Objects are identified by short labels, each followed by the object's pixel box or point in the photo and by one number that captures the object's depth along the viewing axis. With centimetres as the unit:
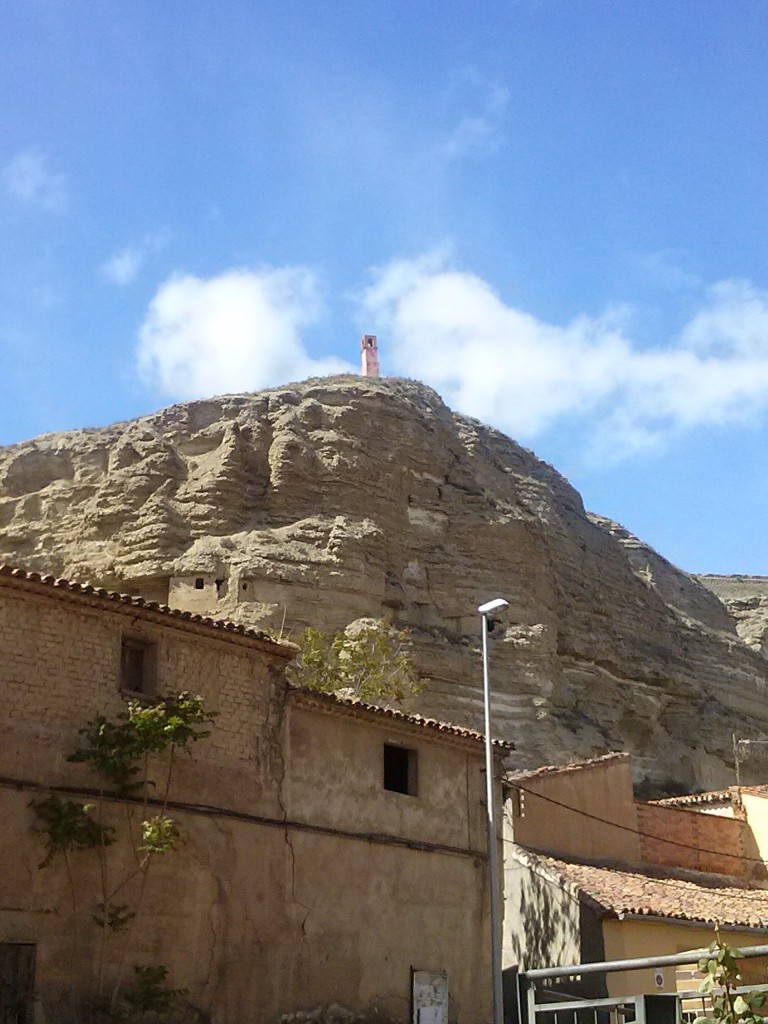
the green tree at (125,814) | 1506
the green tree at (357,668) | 3195
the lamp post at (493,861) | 1708
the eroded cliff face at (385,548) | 4497
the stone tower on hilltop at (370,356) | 5778
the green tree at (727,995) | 668
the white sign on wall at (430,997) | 1855
